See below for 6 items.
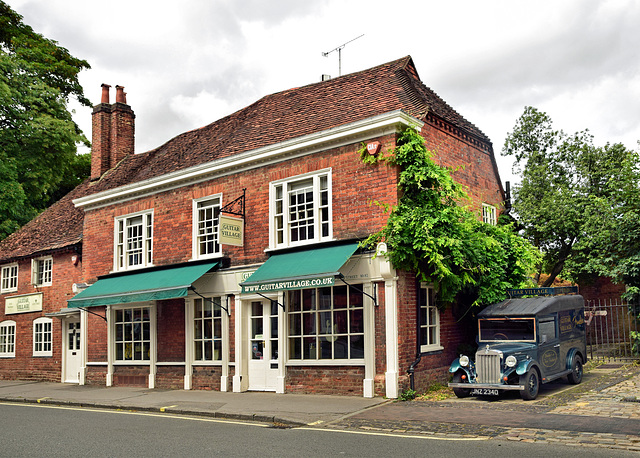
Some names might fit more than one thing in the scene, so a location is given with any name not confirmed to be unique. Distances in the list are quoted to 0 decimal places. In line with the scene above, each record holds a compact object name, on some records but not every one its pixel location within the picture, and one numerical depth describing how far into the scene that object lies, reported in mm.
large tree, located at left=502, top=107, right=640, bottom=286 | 25297
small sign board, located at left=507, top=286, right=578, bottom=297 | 14023
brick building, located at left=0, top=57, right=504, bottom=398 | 13844
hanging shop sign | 15438
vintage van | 12258
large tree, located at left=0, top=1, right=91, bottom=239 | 25922
